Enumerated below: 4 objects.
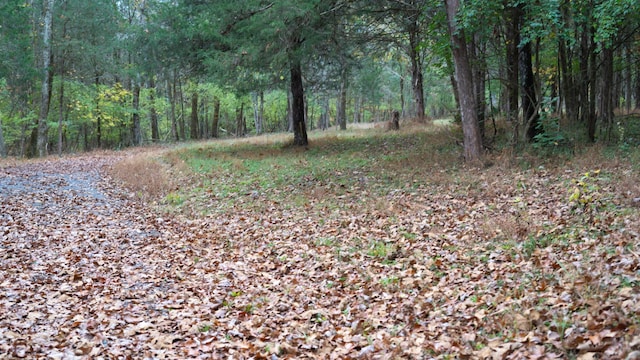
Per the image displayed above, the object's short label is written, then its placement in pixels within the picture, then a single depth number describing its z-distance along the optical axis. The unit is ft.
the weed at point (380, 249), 26.05
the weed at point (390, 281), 22.30
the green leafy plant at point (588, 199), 25.21
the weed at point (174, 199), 44.96
